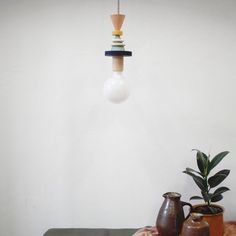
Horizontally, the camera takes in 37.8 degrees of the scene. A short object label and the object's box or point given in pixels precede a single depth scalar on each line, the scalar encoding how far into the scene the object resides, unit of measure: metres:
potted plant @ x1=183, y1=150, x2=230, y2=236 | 1.88
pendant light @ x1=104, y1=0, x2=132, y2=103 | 1.65
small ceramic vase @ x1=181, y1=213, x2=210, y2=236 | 1.55
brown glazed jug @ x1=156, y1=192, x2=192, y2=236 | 1.72
